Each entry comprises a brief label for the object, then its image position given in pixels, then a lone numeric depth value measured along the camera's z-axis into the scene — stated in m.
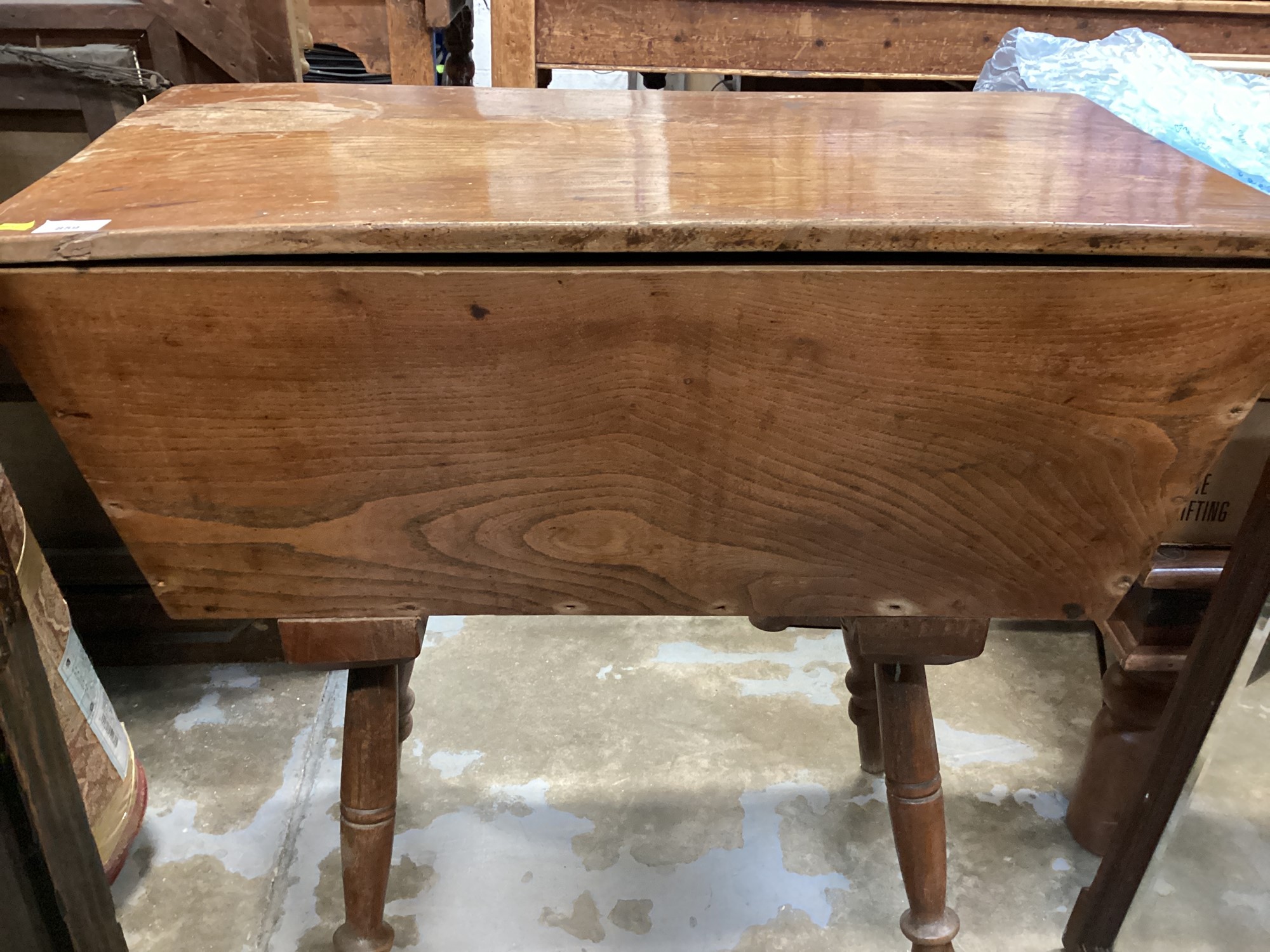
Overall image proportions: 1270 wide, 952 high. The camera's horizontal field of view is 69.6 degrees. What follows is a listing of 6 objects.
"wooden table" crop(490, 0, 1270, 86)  1.86
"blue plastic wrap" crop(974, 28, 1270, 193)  1.19
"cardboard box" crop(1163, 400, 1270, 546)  1.15
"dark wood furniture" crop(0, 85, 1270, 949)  0.68
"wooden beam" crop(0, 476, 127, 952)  0.67
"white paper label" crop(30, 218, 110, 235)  0.66
